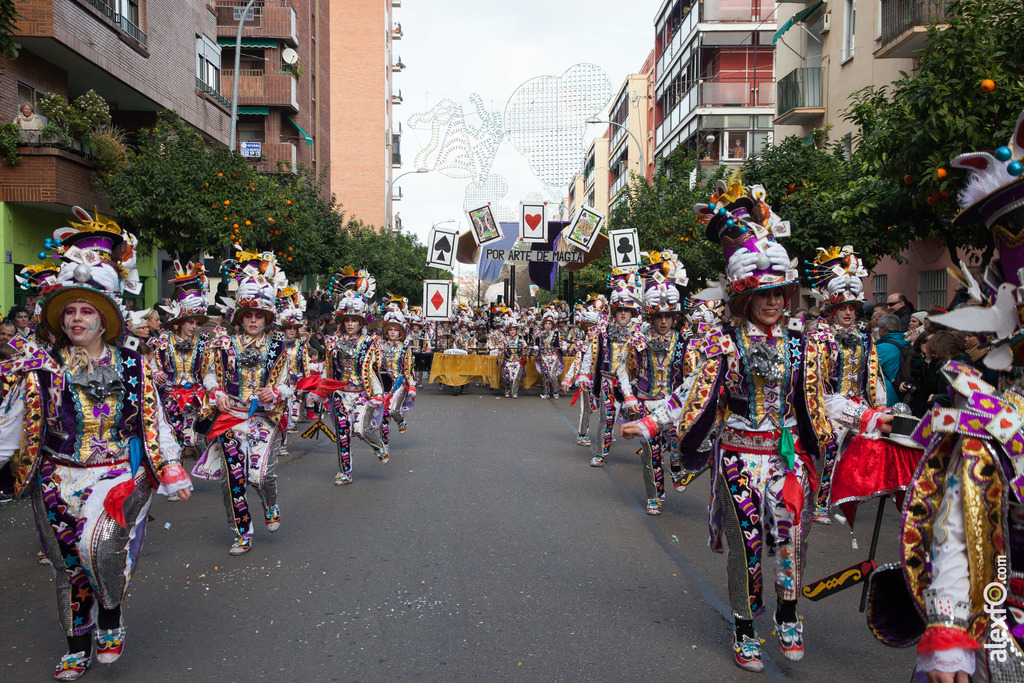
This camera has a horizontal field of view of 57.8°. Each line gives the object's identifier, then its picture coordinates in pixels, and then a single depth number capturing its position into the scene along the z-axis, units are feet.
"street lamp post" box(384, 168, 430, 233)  150.43
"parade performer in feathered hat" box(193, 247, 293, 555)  24.08
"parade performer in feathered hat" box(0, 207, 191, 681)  15.61
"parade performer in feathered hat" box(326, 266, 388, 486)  34.17
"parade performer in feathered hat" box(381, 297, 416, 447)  41.16
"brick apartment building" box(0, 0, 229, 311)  60.80
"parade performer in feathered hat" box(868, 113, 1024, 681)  8.83
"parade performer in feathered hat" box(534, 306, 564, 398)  79.00
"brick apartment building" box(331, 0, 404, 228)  258.98
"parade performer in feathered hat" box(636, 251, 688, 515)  33.27
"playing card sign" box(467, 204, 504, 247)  80.18
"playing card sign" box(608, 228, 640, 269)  62.59
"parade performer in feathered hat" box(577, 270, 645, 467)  36.78
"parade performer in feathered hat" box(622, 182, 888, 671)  16.06
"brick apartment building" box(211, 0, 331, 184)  139.54
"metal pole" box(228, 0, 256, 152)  71.59
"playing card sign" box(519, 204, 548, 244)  83.41
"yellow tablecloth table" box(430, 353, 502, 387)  79.92
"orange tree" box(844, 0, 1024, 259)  31.04
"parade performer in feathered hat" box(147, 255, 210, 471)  36.04
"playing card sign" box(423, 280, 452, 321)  78.02
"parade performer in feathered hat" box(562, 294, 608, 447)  38.40
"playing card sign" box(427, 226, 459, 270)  74.84
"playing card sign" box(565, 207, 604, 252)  73.31
